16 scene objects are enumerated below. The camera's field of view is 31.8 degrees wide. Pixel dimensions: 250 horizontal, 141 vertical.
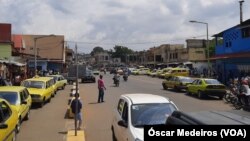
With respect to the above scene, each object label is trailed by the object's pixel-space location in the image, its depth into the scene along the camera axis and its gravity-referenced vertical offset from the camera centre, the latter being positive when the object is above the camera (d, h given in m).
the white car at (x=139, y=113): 9.64 -1.08
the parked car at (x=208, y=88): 28.92 -1.39
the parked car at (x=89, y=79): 54.12 -1.44
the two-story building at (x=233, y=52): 39.69 +1.47
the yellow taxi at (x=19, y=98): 16.64 -1.24
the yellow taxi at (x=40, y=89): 24.10 -1.26
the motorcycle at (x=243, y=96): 22.33 -1.50
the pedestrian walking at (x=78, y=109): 15.20 -1.47
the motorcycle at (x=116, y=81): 44.44 -1.40
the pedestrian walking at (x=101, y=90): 26.72 -1.39
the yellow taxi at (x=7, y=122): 10.34 -1.38
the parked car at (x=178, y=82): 35.62 -1.25
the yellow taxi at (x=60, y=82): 39.38 -1.35
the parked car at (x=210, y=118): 5.37 -0.66
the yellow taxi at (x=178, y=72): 61.31 -0.69
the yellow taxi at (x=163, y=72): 67.89 -0.77
